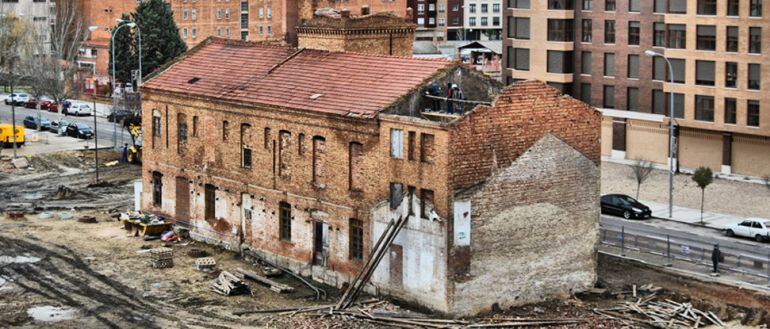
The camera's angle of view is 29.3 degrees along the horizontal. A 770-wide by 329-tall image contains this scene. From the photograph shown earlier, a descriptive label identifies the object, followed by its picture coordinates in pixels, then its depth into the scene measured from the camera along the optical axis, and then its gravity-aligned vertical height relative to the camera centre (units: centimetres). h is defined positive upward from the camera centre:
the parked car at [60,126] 11100 -829
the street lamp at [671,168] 7812 -802
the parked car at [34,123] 11412 -820
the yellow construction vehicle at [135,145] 9688 -854
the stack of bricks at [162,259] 6444 -1052
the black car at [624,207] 7662 -985
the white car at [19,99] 13400 -746
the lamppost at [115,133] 10132 -791
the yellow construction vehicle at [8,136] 10324 -828
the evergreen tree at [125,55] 12850 -328
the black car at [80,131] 10938 -845
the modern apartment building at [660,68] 8631 -318
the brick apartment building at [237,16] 14740 +16
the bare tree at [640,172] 8219 -872
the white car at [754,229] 7050 -1014
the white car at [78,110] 12519 -784
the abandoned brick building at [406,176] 5616 -646
